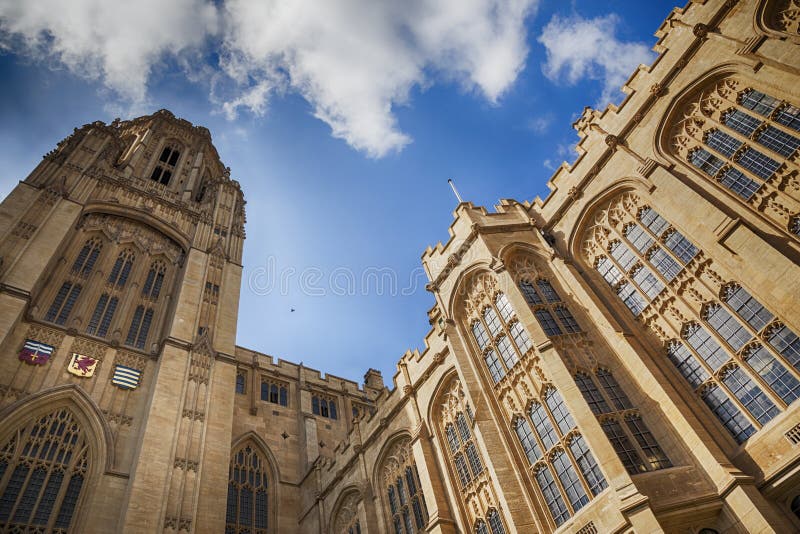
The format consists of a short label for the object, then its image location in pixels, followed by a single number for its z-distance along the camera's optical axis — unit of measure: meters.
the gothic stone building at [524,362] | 11.96
